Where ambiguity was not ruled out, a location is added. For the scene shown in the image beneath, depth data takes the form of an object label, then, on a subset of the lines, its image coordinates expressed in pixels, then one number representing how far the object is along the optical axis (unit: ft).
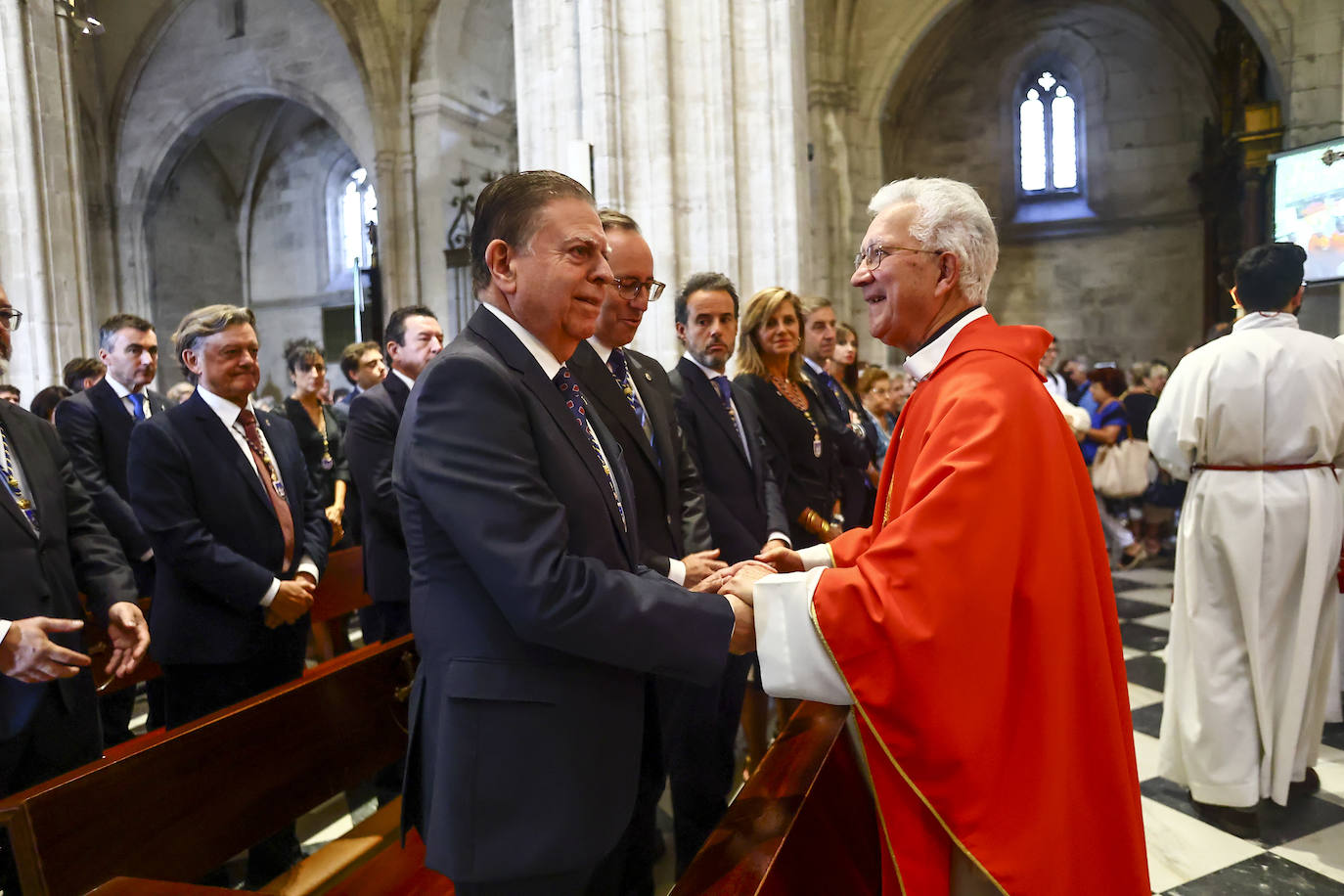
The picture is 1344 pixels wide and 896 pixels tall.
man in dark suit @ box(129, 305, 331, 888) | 9.16
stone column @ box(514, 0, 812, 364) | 17.20
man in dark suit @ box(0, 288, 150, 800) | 6.86
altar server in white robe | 10.68
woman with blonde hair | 12.26
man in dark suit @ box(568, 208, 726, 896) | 7.05
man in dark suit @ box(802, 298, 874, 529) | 13.87
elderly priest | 4.91
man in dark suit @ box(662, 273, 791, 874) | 10.90
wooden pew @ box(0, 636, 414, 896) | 5.36
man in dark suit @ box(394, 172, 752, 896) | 4.60
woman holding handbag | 25.26
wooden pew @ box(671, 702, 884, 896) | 4.50
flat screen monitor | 24.17
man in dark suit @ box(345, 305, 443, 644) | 11.62
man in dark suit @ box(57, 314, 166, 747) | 14.12
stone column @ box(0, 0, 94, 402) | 23.50
